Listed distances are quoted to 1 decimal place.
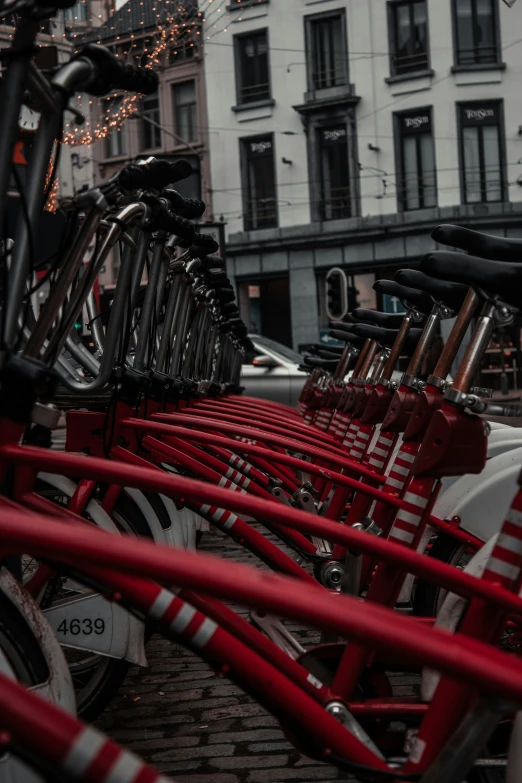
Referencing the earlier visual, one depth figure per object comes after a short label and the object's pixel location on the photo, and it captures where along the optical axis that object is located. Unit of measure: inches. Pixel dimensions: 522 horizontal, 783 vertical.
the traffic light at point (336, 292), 733.3
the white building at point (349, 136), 1273.4
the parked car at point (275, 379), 637.3
